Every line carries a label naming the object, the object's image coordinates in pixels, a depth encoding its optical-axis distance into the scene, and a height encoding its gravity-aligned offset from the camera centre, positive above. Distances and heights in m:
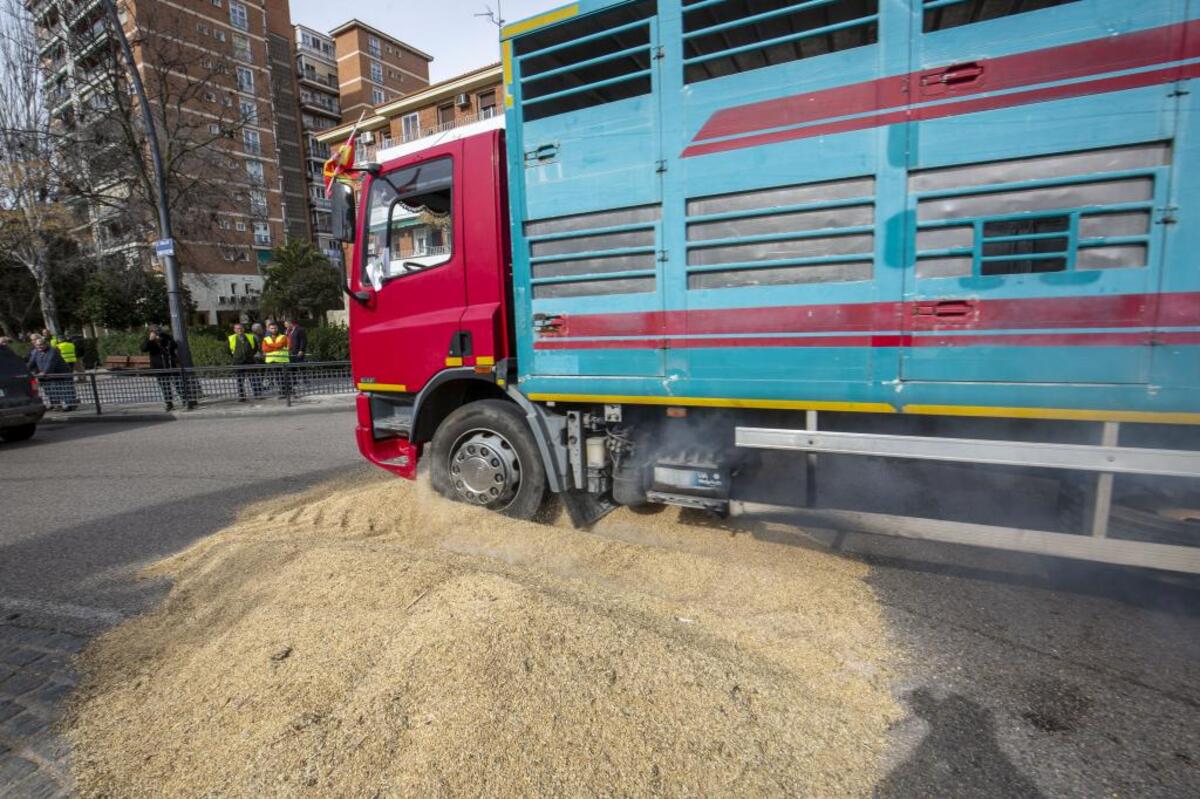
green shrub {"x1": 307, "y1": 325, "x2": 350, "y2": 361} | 21.31 -0.18
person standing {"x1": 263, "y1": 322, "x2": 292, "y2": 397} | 13.16 -0.18
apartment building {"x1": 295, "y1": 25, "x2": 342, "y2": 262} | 59.66 +24.84
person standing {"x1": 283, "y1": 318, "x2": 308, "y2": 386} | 13.75 -0.10
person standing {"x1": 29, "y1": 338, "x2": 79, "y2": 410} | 12.70 -0.78
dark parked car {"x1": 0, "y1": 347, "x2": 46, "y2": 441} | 9.40 -0.92
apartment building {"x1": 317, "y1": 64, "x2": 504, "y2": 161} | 34.34 +14.28
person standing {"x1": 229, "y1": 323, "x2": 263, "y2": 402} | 13.48 -0.17
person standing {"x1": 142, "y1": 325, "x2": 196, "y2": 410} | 13.73 -0.17
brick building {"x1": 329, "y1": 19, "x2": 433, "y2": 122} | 63.06 +29.89
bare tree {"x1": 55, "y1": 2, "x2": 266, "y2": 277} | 16.98 +6.38
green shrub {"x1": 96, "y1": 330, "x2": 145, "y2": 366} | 27.17 -0.10
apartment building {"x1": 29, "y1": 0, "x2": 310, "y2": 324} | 17.31 +8.83
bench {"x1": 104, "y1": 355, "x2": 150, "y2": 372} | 17.08 -0.63
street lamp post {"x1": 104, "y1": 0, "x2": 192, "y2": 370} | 12.05 +2.62
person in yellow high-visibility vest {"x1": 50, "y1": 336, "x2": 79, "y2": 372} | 16.44 -0.24
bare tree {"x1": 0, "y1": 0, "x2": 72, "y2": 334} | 18.39 +6.03
